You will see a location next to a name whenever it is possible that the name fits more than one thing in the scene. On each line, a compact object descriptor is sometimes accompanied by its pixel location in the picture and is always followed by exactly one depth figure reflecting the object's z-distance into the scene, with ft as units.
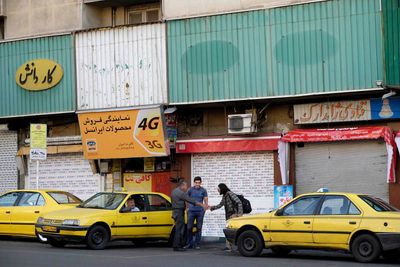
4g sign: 73.53
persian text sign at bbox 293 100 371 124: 65.05
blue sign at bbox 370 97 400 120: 63.57
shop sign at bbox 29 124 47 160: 72.54
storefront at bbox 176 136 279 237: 70.38
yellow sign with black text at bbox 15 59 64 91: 79.10
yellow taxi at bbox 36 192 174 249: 57.31
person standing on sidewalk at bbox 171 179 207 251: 58.49
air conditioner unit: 69.51
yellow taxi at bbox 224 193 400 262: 47.67
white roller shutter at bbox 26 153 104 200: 80.89
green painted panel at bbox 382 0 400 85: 61.67
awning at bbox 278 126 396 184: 62.90
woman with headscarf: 58.85
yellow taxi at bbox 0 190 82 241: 65.16
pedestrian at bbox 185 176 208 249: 60.34
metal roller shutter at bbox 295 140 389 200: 64.64
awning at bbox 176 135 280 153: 69.77
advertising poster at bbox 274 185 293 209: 67.51
